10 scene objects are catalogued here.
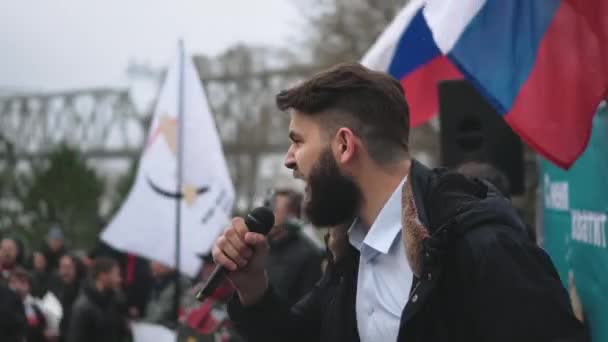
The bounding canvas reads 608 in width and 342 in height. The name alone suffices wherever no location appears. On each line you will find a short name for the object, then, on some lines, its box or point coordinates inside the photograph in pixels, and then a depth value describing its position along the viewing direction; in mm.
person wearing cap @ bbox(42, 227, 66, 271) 11367
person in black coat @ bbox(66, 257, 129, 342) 7414
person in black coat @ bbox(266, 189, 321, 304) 6027
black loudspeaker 6629
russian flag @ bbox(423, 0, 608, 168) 3256
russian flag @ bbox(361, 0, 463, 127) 4699
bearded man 1968
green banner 3496
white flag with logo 6934
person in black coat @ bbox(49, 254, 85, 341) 8562
